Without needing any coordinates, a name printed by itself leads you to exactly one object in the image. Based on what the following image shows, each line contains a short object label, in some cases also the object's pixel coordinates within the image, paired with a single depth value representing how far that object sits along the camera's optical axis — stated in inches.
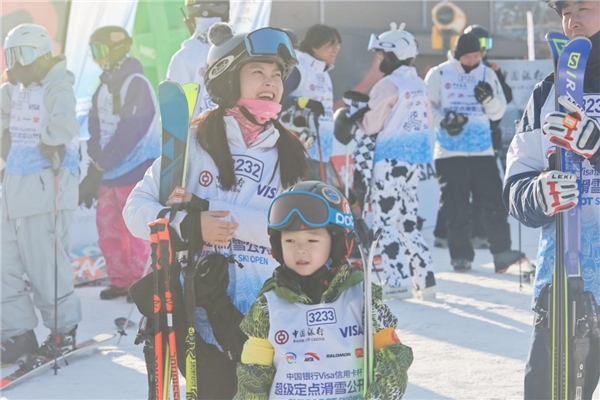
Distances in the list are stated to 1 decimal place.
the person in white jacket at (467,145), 616.1
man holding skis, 221.6
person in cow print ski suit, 536.6
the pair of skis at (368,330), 195.1
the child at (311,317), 199.4
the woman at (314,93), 556.9
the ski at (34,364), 382.2
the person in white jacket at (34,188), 421.4
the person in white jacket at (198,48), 495.8
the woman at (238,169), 234.0
